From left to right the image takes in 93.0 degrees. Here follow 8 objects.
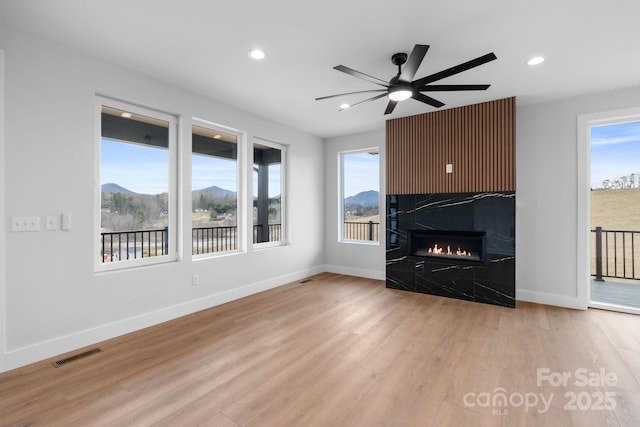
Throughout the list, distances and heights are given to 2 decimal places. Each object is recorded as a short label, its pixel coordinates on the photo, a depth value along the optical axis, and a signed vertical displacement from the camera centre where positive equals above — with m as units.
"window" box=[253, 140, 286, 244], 5.08 +0.37
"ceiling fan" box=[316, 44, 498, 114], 2.36 +1.17
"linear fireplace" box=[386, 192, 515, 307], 4.21 -0.49
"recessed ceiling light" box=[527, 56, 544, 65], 2.99 +1.53
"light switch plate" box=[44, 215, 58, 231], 2.70 -0.08
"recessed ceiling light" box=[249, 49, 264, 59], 2.87 +1.53
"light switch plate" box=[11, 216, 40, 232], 2.52 -0.08
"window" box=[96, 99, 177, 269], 3.26 +0.31
